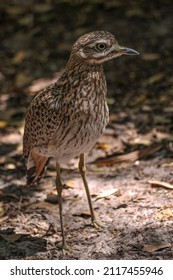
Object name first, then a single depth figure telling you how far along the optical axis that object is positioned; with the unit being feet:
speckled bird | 30.04
